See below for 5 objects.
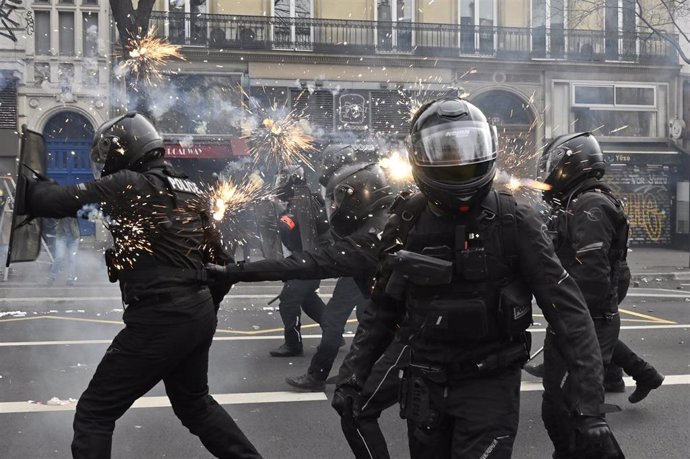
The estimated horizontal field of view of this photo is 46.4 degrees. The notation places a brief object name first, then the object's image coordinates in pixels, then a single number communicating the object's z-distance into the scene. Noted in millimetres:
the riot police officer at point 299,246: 6922
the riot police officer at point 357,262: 3857
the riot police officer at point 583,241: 4266
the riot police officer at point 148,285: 3553
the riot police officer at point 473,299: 2926
